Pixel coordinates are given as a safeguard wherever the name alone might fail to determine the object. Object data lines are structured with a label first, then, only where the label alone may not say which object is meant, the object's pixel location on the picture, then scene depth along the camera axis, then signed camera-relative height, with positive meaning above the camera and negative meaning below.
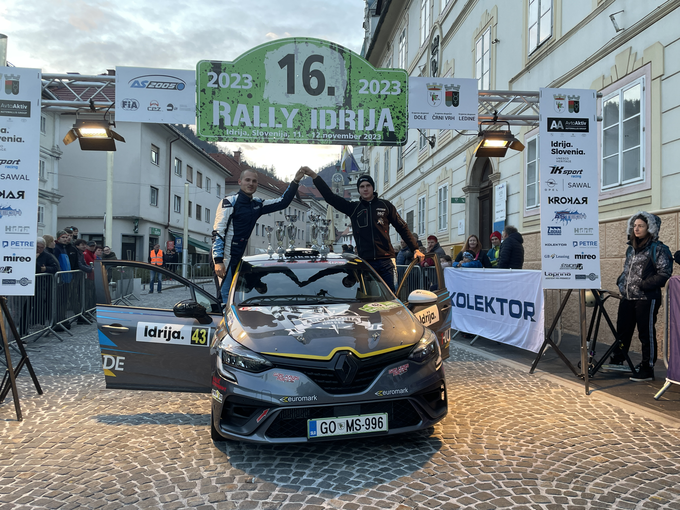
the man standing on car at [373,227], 6.11 +0.45
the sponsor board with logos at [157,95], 6.94 +2.22
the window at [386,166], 29.65 +5.71
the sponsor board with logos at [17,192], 5.03 +0.67
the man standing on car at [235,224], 5.63 +0.44
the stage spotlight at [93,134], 7.70 +1.91
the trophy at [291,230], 6.39 +0.45
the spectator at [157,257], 22.00 +0.26
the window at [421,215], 21.05 +2.06
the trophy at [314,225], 7.55 +0.59
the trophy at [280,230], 6.18 +0.42
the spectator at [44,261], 9.33 +0.02
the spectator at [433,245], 11.85 +0.48
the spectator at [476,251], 9.85 +0.29
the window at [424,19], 20.64 +9.89
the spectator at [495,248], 10.17 +0.37
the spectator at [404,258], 13.12 +0.20
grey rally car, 3.37 -0.62
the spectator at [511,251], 9.12 +0.28
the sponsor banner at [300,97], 7.01 +2.27
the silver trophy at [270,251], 5.38 +0.14
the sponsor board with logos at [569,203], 5.80 +0.72
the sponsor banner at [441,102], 7.32 +2.29
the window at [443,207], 17.69 +2.04
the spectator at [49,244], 9.89 +0.35
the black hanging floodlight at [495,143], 8.08 +1.92
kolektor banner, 7.30 -0.59
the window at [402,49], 25.06 +10.49
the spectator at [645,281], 5.84 -0.15
